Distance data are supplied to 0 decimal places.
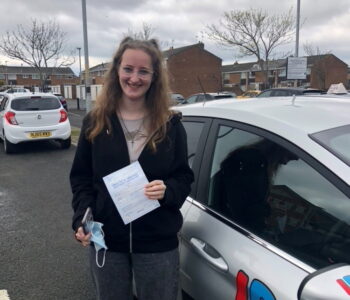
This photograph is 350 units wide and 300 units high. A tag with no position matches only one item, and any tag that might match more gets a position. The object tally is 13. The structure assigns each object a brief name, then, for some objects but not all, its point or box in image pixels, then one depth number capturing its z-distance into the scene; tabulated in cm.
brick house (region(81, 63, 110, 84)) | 6273
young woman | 186
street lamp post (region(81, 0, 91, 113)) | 1318
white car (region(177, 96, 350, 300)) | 149
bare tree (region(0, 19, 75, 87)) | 2052
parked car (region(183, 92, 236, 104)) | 1833
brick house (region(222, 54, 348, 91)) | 4700
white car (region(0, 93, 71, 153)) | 990
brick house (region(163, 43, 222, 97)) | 4903
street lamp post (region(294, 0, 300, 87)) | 1659
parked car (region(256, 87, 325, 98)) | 1263
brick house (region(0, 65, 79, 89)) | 9064
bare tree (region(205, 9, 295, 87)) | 2584
